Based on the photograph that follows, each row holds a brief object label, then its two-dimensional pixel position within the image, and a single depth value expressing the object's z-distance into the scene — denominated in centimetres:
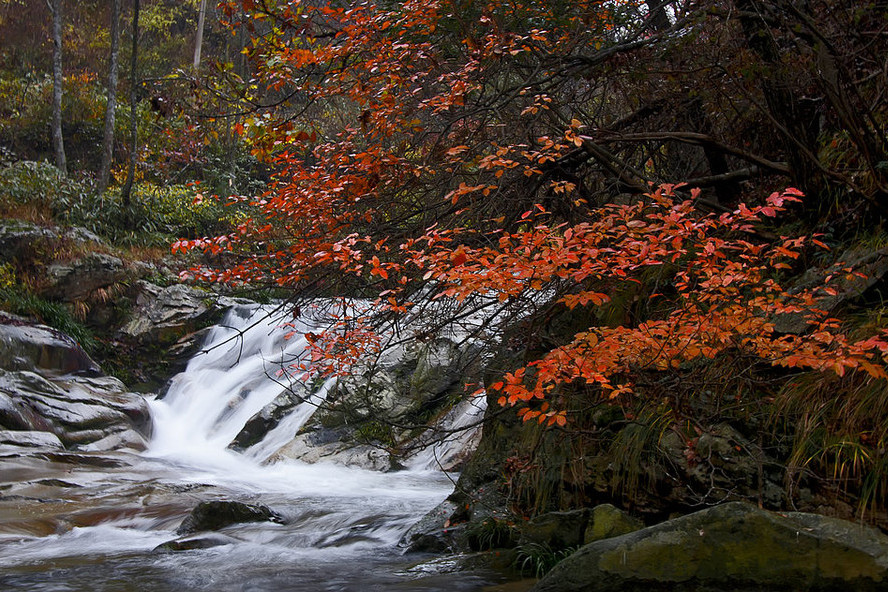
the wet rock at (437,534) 550
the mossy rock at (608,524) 447
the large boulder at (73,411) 994
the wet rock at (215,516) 650
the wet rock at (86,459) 910
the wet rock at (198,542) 594
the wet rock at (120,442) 1008
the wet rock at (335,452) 948
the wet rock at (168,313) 1398
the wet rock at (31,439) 927
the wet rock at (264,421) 1061
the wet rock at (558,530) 469
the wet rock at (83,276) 1345
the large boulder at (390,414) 965
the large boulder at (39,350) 1116
